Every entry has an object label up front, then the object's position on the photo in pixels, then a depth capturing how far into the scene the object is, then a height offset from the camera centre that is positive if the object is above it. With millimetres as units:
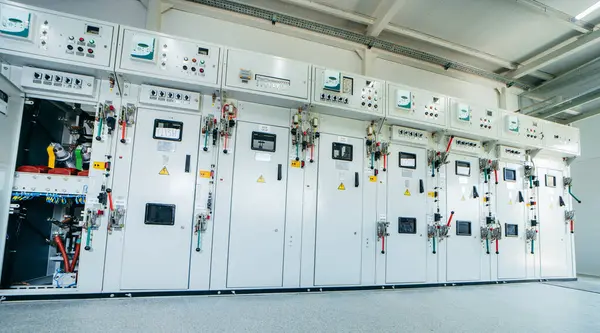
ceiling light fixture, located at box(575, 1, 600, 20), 4445 +3006
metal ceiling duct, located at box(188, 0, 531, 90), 4566 +2789
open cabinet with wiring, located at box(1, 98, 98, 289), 3061 -43
